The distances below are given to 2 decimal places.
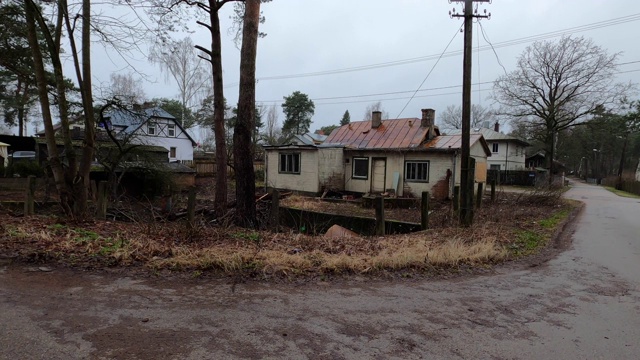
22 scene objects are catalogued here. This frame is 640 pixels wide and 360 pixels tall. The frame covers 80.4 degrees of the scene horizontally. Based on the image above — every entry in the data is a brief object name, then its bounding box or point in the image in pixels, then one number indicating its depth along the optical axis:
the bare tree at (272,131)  62.61
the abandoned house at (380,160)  20.53
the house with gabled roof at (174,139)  43.59
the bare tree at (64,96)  7.84
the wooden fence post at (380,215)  9.80
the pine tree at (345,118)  86.24
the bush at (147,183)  24.09
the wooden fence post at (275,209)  10.44
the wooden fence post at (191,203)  8.03
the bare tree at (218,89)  14.06
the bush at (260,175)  33.88
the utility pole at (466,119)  9.82
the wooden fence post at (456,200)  10.81
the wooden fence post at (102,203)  11.52
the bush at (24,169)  25.16
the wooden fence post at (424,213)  10.04
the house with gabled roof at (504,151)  50.69
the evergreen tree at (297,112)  60.75
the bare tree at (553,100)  40.73
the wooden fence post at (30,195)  11.73
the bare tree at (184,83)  43.23
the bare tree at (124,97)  13.35
